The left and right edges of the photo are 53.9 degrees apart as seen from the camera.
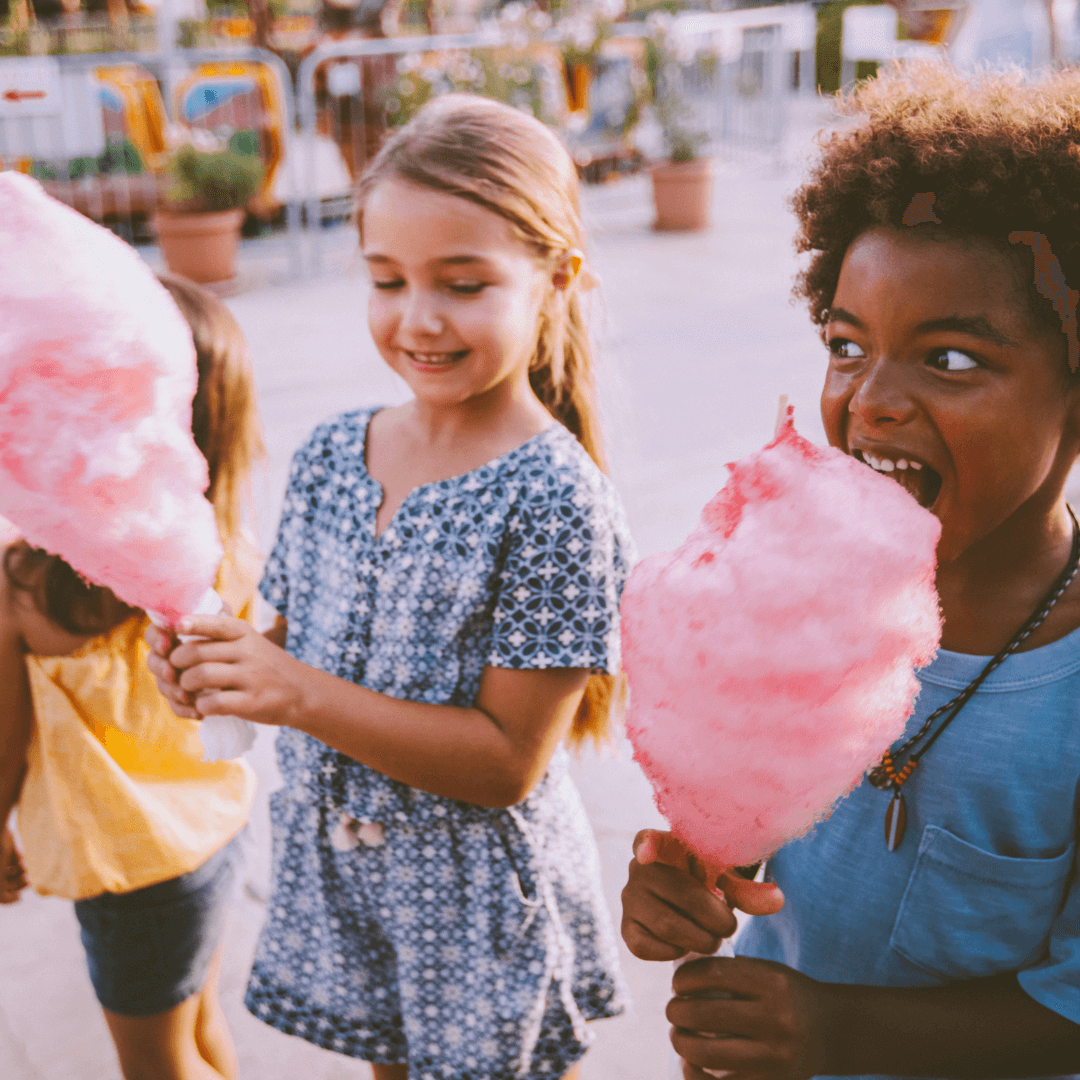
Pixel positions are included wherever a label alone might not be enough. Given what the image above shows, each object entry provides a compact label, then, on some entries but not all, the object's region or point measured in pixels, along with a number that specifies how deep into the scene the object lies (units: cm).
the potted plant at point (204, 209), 684
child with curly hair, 87
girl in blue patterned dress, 132
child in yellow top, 150
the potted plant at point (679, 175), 821
